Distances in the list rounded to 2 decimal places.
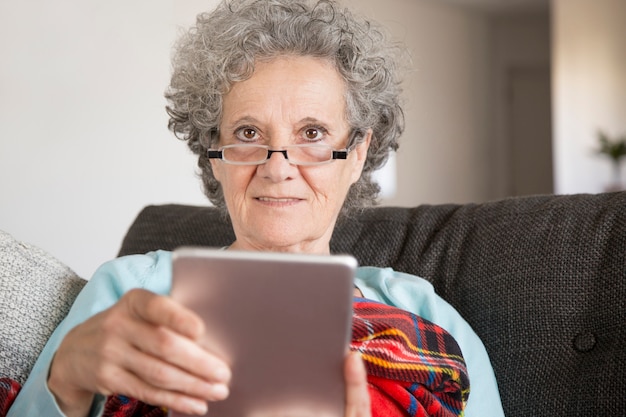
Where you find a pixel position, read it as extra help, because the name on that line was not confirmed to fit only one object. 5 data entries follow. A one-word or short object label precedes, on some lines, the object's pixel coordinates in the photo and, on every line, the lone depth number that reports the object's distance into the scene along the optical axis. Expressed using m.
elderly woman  1.38
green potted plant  7.20
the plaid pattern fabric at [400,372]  1.18
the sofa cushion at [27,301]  1.31
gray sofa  1.36
